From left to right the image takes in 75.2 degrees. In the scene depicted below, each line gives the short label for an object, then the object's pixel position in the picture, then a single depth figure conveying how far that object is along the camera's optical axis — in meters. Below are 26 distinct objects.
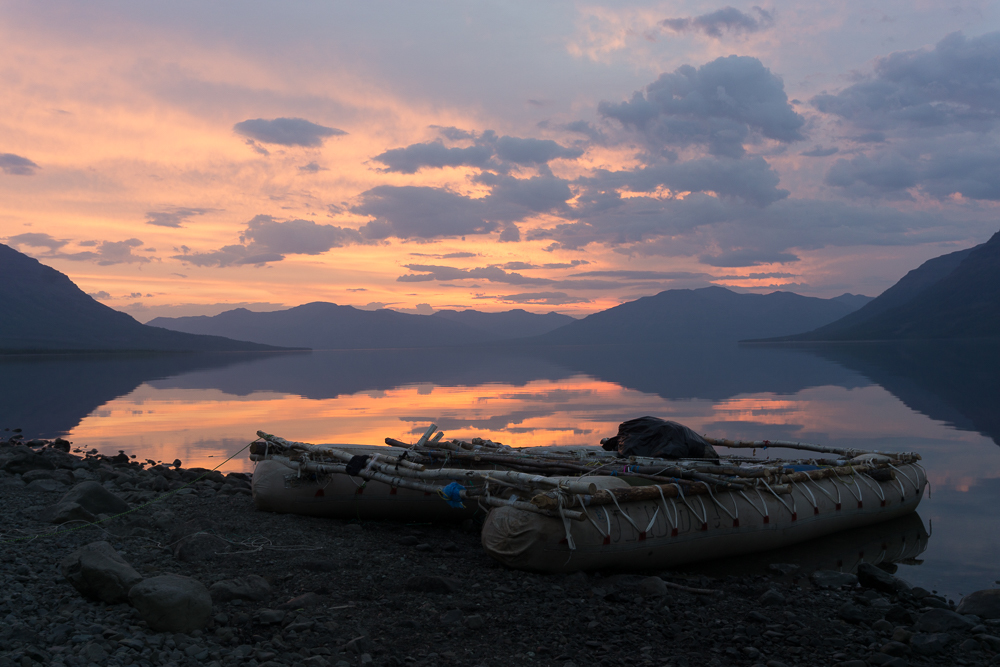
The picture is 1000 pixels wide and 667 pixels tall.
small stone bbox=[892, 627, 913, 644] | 6.29
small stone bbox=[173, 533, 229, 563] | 7.97
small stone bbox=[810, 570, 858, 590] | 8.38
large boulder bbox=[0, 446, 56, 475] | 12.33
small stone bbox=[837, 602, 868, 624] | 6.98
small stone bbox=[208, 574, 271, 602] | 6.56
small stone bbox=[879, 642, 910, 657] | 6.04
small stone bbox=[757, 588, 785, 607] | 7.45
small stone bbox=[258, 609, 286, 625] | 6.10
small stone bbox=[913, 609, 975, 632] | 6.61
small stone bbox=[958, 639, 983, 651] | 6.20
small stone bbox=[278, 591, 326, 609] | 6.56
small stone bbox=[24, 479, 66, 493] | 11.05
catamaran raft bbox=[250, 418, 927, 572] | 8.00
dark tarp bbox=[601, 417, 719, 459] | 11.82
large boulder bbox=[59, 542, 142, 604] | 5.90
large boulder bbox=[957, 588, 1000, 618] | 7.11
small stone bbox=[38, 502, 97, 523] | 8.70
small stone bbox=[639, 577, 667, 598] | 7.46
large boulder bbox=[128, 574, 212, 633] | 5.56
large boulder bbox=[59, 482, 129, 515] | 9.34
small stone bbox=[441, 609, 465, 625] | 6.50
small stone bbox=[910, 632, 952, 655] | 6.07
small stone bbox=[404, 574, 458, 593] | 7.29
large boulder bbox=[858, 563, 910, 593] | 8.01
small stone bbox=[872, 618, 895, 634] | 6.64
